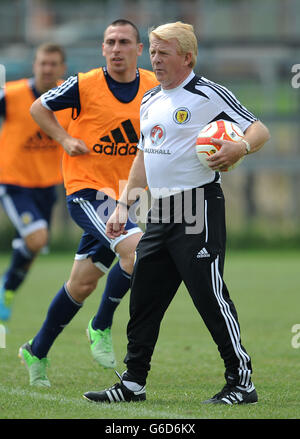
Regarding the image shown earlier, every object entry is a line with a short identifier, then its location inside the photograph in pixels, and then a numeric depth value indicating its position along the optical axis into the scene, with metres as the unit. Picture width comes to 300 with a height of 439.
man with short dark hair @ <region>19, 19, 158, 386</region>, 13.07
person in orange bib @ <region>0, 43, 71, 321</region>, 20.19
